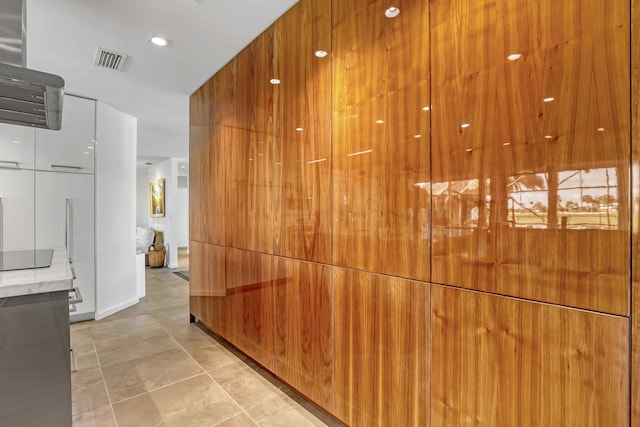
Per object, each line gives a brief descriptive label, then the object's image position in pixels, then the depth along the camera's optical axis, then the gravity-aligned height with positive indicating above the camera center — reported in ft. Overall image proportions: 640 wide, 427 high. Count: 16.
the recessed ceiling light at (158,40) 7.96 +4.61
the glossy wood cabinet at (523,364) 3.06 -1.68
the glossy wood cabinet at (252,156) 7.73 +1.65
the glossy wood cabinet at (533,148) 3.01 +0.74
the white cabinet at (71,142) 11.43 +2.92
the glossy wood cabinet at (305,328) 6.16 -2.40
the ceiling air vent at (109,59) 8.70 +4.63
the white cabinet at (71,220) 11.28 -0.05
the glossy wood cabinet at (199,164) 10.82 +1.95
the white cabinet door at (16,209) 10.53 +0.34
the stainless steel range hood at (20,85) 4.60 +2.06
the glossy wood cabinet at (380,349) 4.57 -2.19
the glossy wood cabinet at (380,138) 4.55 +1.27
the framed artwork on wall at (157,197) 24.58 +1.70
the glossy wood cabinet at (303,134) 6.14 +1.76
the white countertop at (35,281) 4.14 -0.86
